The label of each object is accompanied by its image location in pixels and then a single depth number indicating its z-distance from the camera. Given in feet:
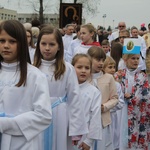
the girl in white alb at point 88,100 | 14.11
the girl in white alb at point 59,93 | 12.73
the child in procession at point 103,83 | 16.22
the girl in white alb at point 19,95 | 9.25
